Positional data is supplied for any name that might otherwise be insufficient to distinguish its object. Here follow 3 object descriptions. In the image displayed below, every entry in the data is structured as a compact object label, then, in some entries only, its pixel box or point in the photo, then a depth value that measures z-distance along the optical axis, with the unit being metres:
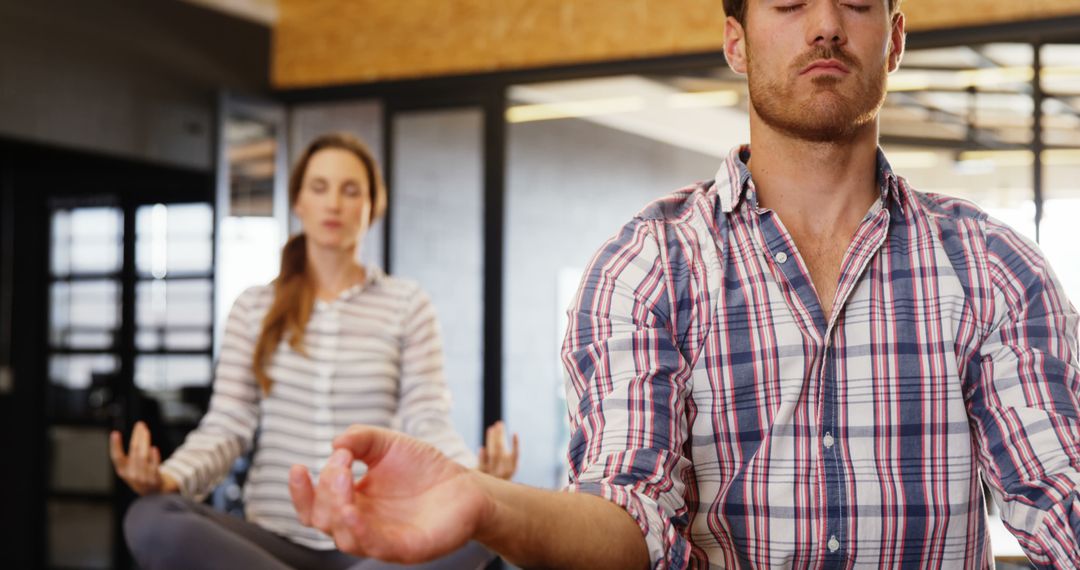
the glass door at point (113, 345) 5.27
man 1.26
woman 2.39
